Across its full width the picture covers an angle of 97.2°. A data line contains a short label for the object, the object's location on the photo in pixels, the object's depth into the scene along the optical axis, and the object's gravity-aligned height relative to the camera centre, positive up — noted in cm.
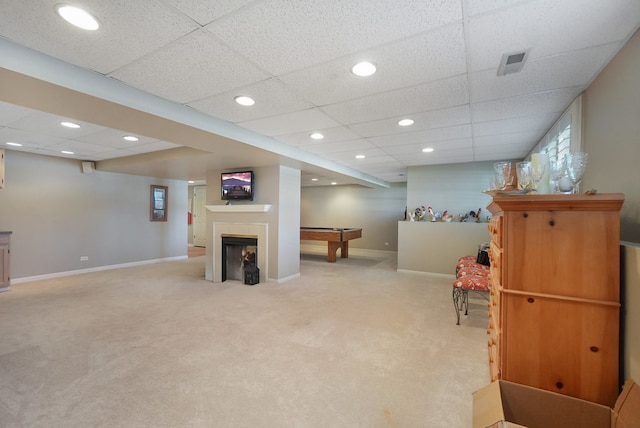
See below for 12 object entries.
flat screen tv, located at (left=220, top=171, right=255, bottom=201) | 526 +53
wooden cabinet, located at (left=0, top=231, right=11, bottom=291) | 442 -80
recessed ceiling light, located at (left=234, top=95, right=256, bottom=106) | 247 +102
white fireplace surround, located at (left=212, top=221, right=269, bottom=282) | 519 -43
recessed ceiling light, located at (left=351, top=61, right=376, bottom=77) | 193 +103
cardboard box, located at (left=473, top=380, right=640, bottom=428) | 115 -87
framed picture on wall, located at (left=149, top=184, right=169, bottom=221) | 711 +25
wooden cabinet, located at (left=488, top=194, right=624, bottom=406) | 128 -37
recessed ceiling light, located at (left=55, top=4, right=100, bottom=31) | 140 +101
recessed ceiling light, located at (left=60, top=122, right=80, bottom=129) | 329 +104
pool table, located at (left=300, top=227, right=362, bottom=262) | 715 -57
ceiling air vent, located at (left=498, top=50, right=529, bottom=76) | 182 +104
